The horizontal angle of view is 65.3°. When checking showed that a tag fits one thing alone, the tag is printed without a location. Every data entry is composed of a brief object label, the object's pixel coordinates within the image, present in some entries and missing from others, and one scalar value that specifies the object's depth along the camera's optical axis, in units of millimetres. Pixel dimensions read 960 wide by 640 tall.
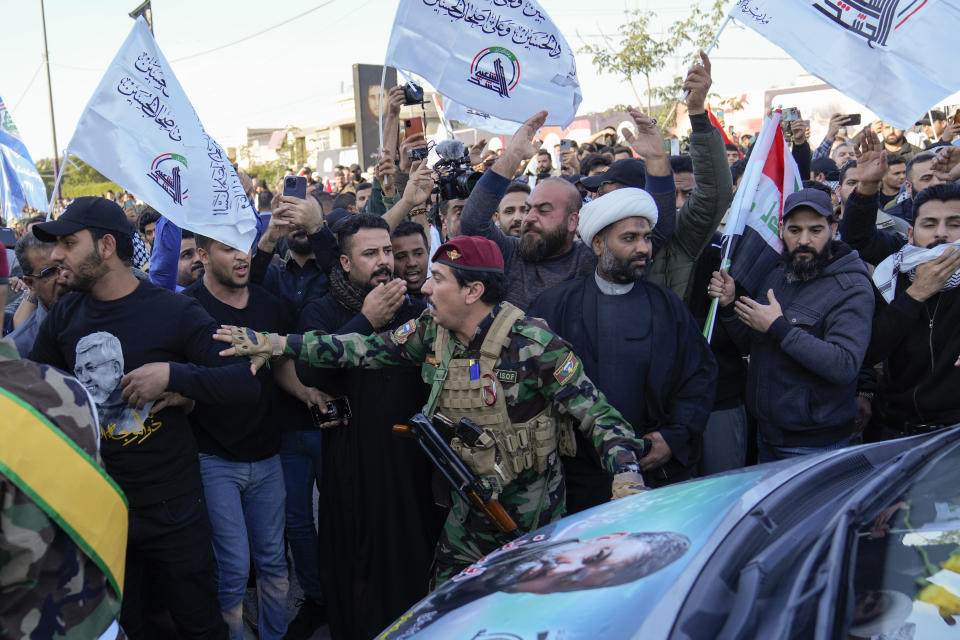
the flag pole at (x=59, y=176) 3525
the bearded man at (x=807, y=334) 3629
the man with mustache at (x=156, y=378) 3209
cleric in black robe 3703
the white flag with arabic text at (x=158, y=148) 3715
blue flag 8420
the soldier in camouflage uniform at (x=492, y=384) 3205
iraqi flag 4117
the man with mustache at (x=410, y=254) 4520
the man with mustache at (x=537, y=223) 4219
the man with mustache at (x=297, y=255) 4375
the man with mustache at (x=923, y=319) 3710
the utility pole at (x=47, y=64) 27344
